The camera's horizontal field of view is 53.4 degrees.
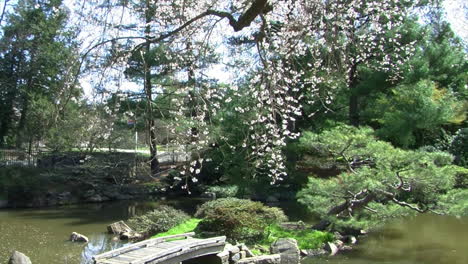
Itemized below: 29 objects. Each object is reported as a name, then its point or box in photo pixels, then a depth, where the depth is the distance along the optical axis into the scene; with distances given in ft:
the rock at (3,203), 51.16
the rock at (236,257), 27.33
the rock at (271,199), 52.24
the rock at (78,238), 35.17
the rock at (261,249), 28.99
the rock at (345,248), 31.12
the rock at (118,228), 37.70
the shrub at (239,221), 30.04
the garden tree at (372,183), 29.89
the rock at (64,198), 54.75
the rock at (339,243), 31.32
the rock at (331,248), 29.99
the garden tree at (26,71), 57.36
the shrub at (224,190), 51.65
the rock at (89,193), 57.41
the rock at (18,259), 22.55
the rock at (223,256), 26.66
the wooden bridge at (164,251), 21.70
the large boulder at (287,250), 27.58
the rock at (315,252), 29.45
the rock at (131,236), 35.78
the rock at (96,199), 57.06
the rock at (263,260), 26.25
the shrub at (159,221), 34.82
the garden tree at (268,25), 13.79
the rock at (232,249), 27.53
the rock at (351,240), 33.05
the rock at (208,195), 56.55
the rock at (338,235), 33.04
